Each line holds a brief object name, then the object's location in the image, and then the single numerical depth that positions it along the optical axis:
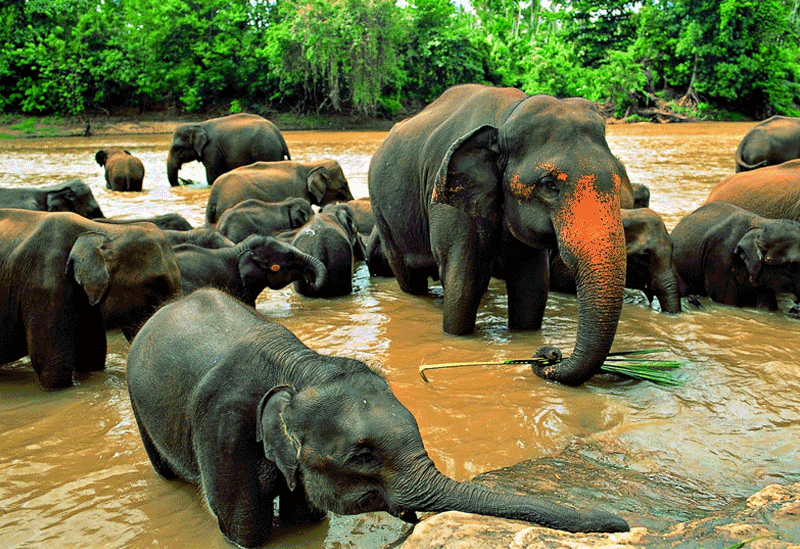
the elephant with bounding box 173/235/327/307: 6.46
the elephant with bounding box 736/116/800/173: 13.28
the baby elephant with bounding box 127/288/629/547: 2.64
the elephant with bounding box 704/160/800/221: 8.28
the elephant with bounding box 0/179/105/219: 7.36
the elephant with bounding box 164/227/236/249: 7.07
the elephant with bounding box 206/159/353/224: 10.94
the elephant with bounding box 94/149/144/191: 15.74
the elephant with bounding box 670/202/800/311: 6.62
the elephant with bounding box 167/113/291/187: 16.27
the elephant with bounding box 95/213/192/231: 8.12
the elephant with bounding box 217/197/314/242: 8.60
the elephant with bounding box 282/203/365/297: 7.61
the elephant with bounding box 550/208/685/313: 6.79
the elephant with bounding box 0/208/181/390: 4.78
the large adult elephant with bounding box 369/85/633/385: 4.59
